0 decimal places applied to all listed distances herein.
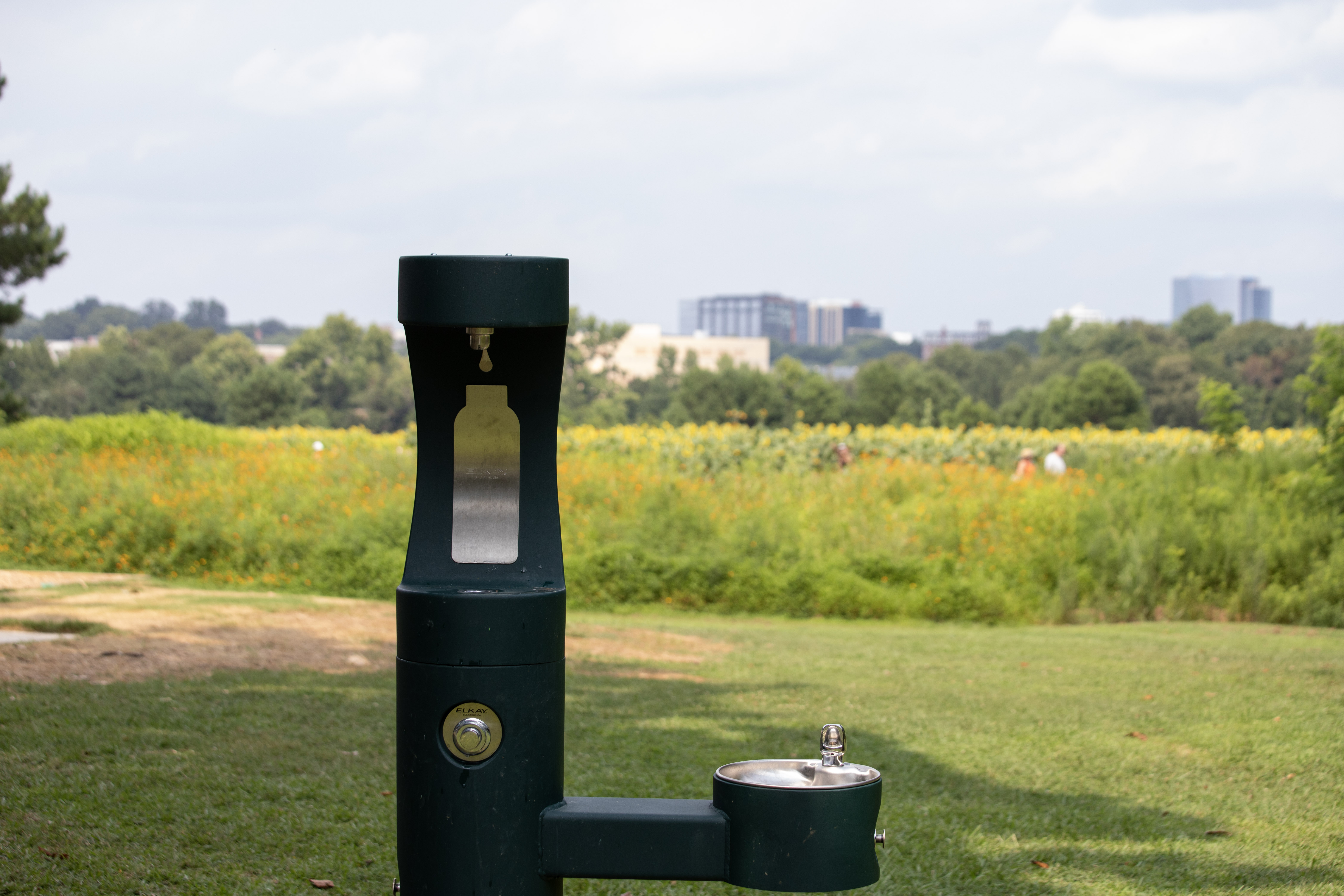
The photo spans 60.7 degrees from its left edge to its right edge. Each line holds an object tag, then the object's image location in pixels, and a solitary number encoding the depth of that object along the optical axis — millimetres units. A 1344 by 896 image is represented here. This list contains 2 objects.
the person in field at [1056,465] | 14688
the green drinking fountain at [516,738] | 2404
